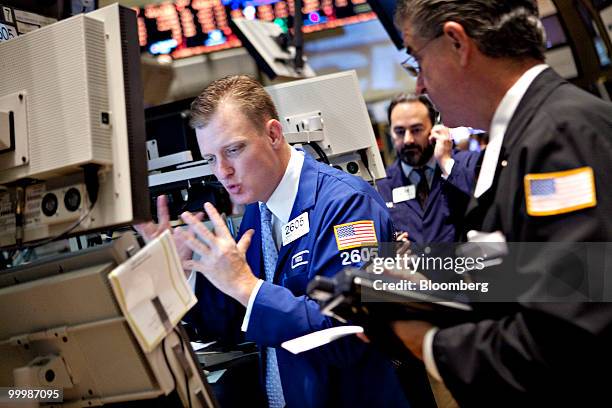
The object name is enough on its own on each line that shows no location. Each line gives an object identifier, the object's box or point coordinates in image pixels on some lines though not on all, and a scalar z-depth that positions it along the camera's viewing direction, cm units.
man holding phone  362
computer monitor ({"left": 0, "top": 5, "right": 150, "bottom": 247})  157
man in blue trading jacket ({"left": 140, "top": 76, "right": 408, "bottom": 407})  183
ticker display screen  625
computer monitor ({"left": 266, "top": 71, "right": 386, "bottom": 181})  297
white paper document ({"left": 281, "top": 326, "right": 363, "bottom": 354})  157
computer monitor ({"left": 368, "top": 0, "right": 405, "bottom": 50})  335
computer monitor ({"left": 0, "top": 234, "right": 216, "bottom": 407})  149
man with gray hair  115
